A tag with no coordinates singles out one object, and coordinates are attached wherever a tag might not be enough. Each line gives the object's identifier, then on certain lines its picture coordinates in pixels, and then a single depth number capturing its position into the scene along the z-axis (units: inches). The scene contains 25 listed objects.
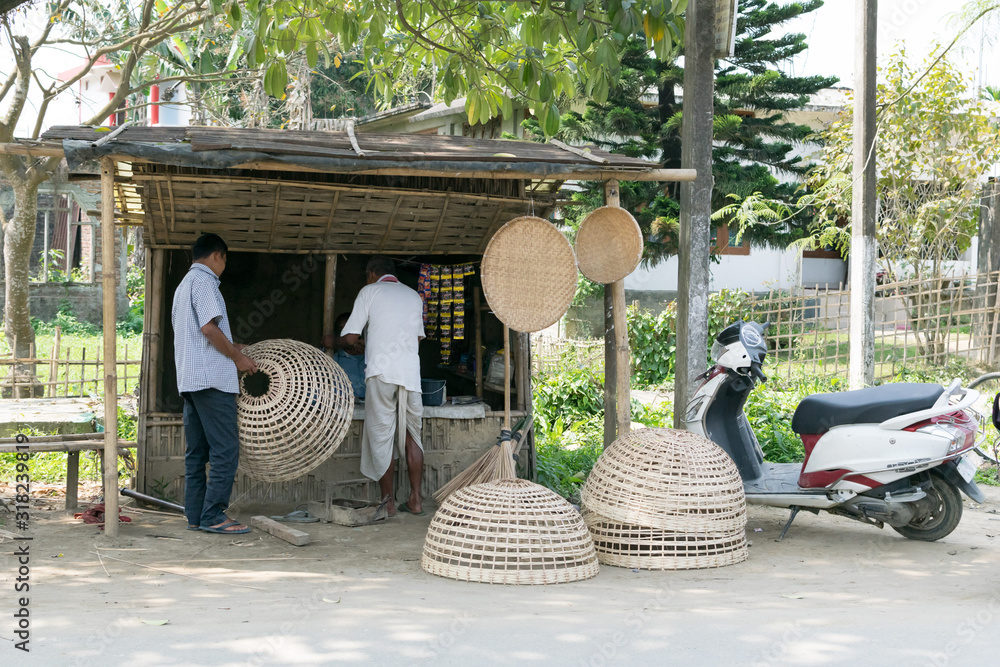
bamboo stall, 194.5
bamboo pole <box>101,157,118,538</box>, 193.2
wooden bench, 210.4
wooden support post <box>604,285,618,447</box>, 222.8
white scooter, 191.8
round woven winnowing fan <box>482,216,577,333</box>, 209.6
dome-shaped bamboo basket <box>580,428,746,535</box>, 182.4
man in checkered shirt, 203.2
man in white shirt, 231.3
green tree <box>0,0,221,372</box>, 350.9
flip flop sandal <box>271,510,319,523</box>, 228.4
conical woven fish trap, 212.2
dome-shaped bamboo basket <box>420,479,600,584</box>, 170.7
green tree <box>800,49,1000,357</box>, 441.1
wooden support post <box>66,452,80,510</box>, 231.9
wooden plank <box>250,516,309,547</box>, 200.7
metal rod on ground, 227.6
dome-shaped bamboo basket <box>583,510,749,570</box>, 182.9
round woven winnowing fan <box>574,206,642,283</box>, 212.1
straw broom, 198.1
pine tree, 473.4
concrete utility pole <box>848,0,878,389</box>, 290.4
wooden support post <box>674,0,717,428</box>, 230.2
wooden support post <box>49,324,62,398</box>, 322.5
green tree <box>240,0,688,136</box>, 195.6
